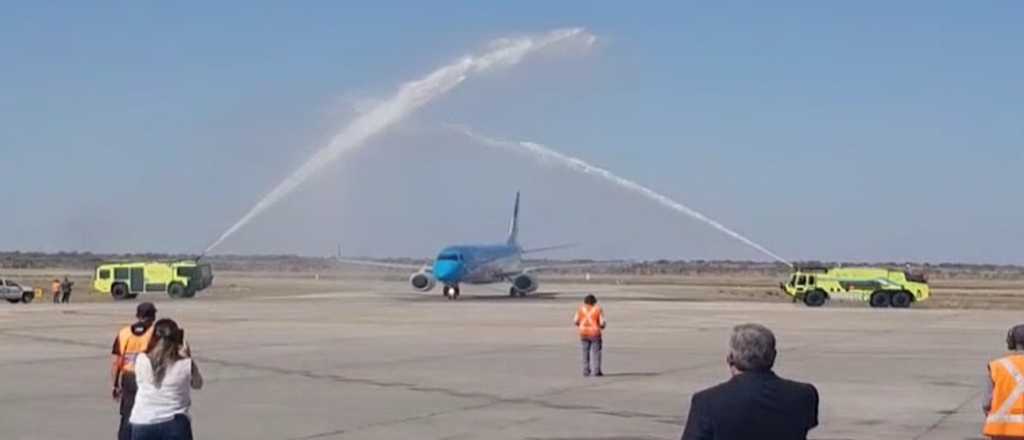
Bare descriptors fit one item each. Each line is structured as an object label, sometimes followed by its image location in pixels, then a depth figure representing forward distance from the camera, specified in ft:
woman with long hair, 28.35
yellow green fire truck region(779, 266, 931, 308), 213.87
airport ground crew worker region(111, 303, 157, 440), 37.29
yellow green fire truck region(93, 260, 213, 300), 237.45
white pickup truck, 212.64
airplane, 232.90
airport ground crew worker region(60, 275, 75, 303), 210.18
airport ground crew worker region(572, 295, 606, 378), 77.56
